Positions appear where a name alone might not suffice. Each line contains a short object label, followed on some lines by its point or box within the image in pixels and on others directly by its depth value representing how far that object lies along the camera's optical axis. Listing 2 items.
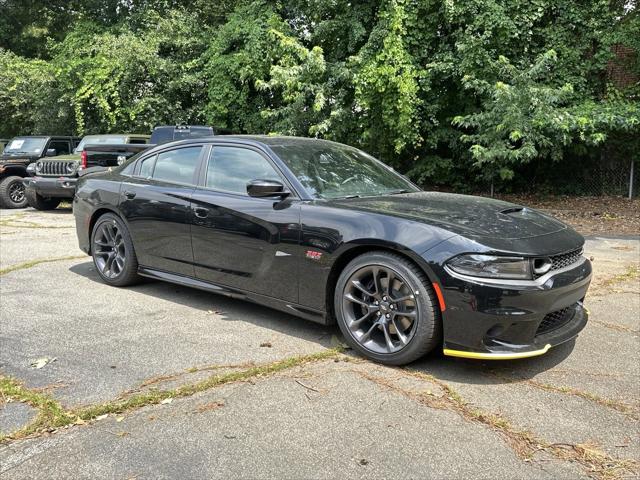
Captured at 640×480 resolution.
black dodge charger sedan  3.46
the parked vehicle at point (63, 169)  12.44
